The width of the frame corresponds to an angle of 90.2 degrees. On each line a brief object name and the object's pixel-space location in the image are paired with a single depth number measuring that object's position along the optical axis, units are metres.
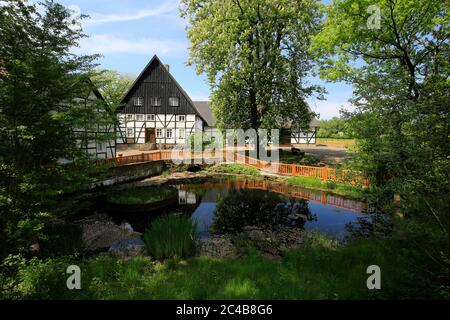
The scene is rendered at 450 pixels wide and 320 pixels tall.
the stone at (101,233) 7.53
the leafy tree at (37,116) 4.90
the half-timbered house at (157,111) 27.33
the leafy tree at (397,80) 3.81
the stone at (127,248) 6.67
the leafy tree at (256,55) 17.25
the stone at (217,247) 6.56
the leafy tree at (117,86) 40.48
